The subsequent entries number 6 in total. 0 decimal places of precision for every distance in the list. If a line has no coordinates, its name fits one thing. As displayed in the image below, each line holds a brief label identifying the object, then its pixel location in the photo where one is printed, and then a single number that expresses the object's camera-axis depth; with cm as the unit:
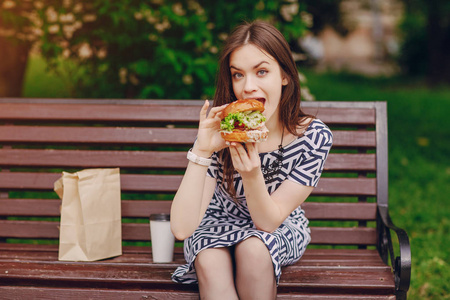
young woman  236
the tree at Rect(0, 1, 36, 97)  478
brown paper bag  290
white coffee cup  288
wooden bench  318
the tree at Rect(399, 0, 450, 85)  1183
